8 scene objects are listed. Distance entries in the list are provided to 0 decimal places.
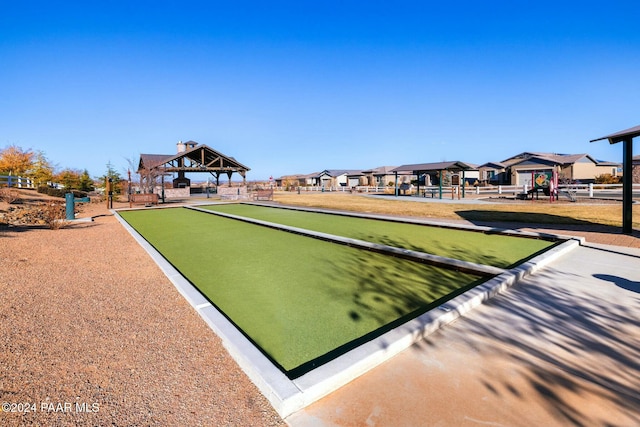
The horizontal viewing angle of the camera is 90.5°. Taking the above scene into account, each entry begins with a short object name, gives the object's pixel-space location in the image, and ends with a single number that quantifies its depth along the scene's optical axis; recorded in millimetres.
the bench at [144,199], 20500
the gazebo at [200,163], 27344
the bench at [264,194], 26328
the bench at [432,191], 26747
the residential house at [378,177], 51469
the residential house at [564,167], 33969
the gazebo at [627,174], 7953
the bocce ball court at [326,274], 3047
